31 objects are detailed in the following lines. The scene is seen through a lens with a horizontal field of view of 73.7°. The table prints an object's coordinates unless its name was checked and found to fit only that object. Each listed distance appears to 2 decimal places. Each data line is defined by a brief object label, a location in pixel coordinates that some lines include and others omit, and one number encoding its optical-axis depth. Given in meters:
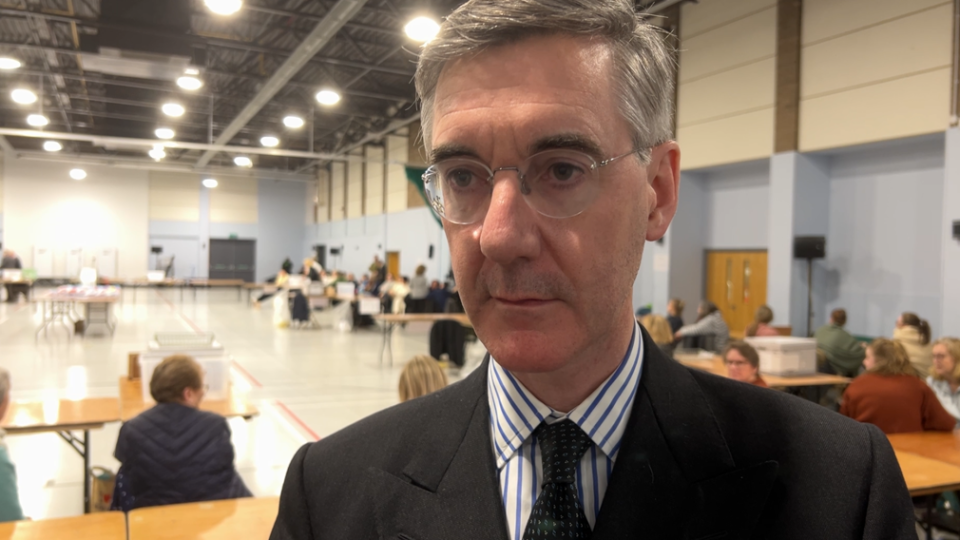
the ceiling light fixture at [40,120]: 15.01
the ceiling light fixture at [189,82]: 10.04
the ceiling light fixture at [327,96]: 11.01
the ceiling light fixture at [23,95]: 12.52
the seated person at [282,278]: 16.11
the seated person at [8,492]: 2.87
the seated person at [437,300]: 15.10
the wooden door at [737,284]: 11.28
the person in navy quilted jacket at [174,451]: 3.31
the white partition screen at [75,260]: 28.90
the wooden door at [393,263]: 22.50
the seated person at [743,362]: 4.81
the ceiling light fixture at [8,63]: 9.02
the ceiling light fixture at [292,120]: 12.61
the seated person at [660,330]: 6.59
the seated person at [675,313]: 9.07
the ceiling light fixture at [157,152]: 20.50
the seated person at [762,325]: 7.59
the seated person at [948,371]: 4.77
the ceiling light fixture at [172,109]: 12.04
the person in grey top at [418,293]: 14.88
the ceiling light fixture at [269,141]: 13.52
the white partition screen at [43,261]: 28.14
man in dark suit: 0.78
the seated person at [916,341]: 6.40
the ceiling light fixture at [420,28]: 7.21
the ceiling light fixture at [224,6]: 6.75
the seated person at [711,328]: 8.25
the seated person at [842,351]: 7.09
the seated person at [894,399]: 4.29
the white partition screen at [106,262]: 29.38
